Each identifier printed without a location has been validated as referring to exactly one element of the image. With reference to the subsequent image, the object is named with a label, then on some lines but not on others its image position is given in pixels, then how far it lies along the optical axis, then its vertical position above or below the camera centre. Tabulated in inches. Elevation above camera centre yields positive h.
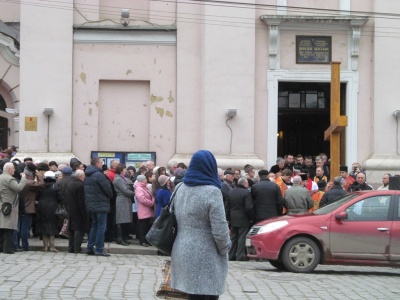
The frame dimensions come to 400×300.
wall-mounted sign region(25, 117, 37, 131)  1039.0 +47.0
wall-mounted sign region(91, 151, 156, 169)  1056.8 +10.1
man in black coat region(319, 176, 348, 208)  781.9 -21.8
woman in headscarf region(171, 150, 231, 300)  317.4 -23.9
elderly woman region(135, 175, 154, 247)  824.3 -33.2
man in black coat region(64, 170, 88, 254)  748.6 -37.1
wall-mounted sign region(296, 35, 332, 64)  1066.1 +132.1
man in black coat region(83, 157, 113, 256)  742.5 -31.9
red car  658.2 -52.4
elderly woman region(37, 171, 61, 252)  752.6 -37.7
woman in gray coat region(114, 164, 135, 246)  821.2 -30.8
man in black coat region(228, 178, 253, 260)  768.8 -39.4
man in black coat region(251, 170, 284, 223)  766.5 -28.5
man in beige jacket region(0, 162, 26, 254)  705.6 -27.4
